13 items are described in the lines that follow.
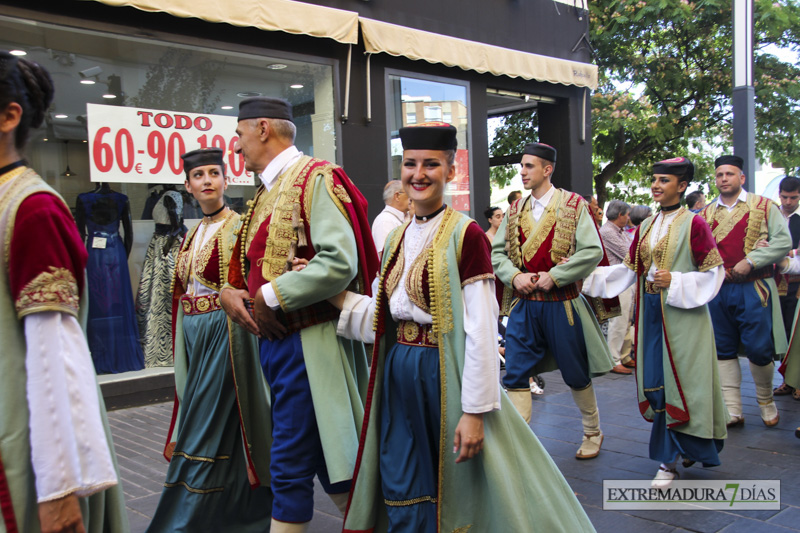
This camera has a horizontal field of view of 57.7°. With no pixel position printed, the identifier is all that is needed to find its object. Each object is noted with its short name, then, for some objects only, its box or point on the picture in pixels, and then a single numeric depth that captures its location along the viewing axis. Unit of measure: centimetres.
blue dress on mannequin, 738
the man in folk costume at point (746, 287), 625
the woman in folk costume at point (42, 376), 186
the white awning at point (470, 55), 886
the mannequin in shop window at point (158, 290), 781
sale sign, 734
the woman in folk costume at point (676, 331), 467
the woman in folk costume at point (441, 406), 283
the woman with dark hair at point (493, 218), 921
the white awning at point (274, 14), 715
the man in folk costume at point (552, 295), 530
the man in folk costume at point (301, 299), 313
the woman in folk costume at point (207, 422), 392
